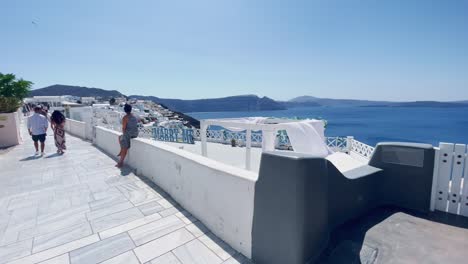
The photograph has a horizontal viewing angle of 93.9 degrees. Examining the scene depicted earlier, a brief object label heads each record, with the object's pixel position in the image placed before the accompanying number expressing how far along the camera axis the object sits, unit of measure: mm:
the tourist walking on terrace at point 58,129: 6809
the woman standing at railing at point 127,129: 4953
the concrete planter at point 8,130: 8219
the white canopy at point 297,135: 7301
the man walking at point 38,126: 6402
